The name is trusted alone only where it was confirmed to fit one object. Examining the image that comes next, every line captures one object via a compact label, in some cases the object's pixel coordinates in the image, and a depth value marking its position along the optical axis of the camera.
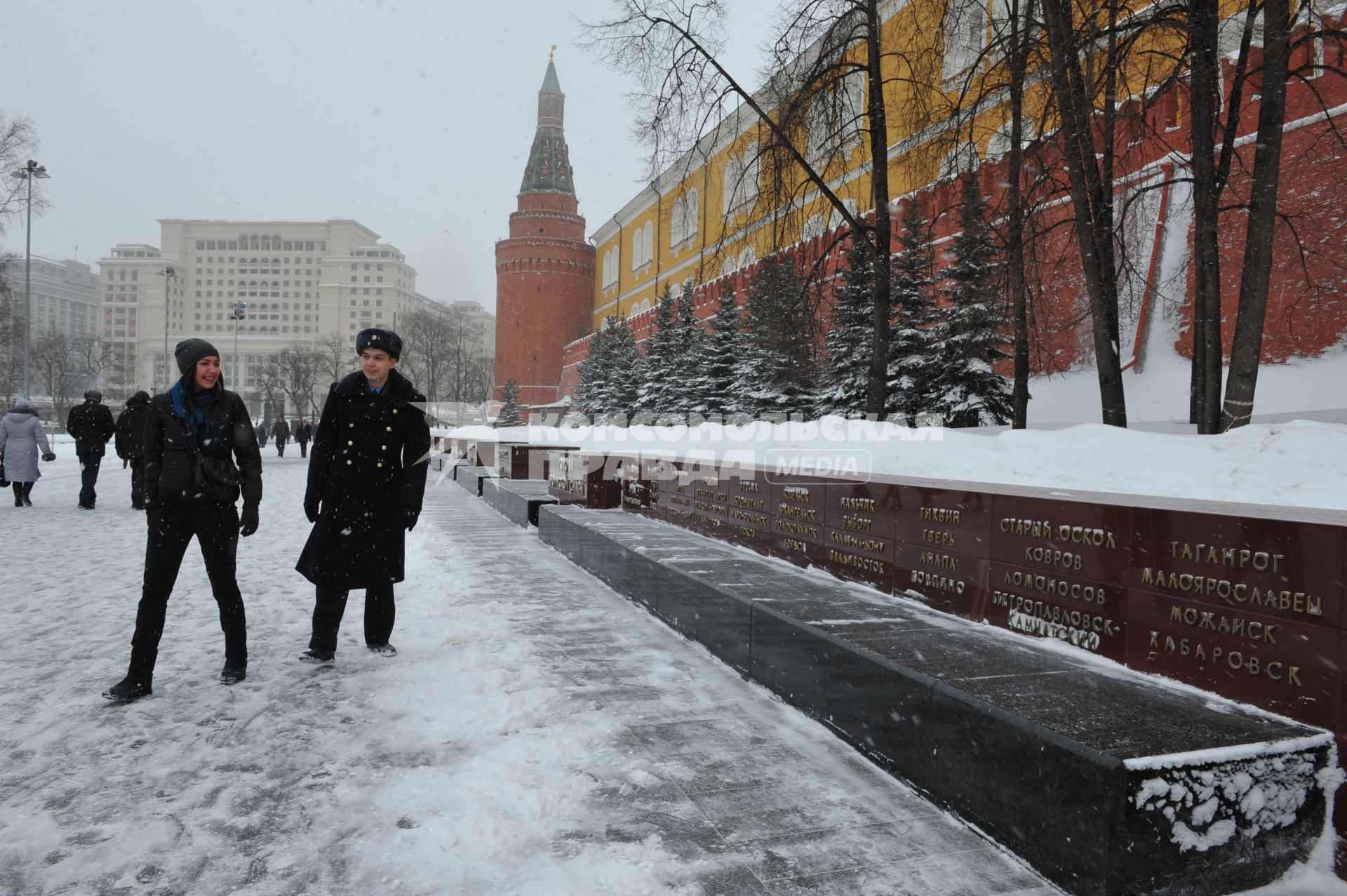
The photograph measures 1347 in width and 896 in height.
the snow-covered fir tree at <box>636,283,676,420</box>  30.36
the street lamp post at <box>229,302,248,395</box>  37.68
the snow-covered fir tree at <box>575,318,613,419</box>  38.59
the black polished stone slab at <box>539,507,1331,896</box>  2.21
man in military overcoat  4.30
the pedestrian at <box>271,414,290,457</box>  28.56
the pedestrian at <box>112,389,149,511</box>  9.56
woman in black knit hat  3.72
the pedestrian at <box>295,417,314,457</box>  27.98
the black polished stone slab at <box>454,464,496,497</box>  15.73
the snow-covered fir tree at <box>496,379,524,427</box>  55.84
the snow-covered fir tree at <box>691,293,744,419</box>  25.03
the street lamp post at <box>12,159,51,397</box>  23.57
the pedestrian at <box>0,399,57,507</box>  10.94
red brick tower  64.38
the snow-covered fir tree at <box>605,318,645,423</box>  35.84
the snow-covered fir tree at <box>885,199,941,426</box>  14.98
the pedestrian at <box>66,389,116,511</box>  11.41
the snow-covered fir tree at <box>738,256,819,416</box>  15.92
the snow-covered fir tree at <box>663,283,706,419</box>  26.57
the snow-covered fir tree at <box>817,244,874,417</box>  16.20
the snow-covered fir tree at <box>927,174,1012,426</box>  13.53
